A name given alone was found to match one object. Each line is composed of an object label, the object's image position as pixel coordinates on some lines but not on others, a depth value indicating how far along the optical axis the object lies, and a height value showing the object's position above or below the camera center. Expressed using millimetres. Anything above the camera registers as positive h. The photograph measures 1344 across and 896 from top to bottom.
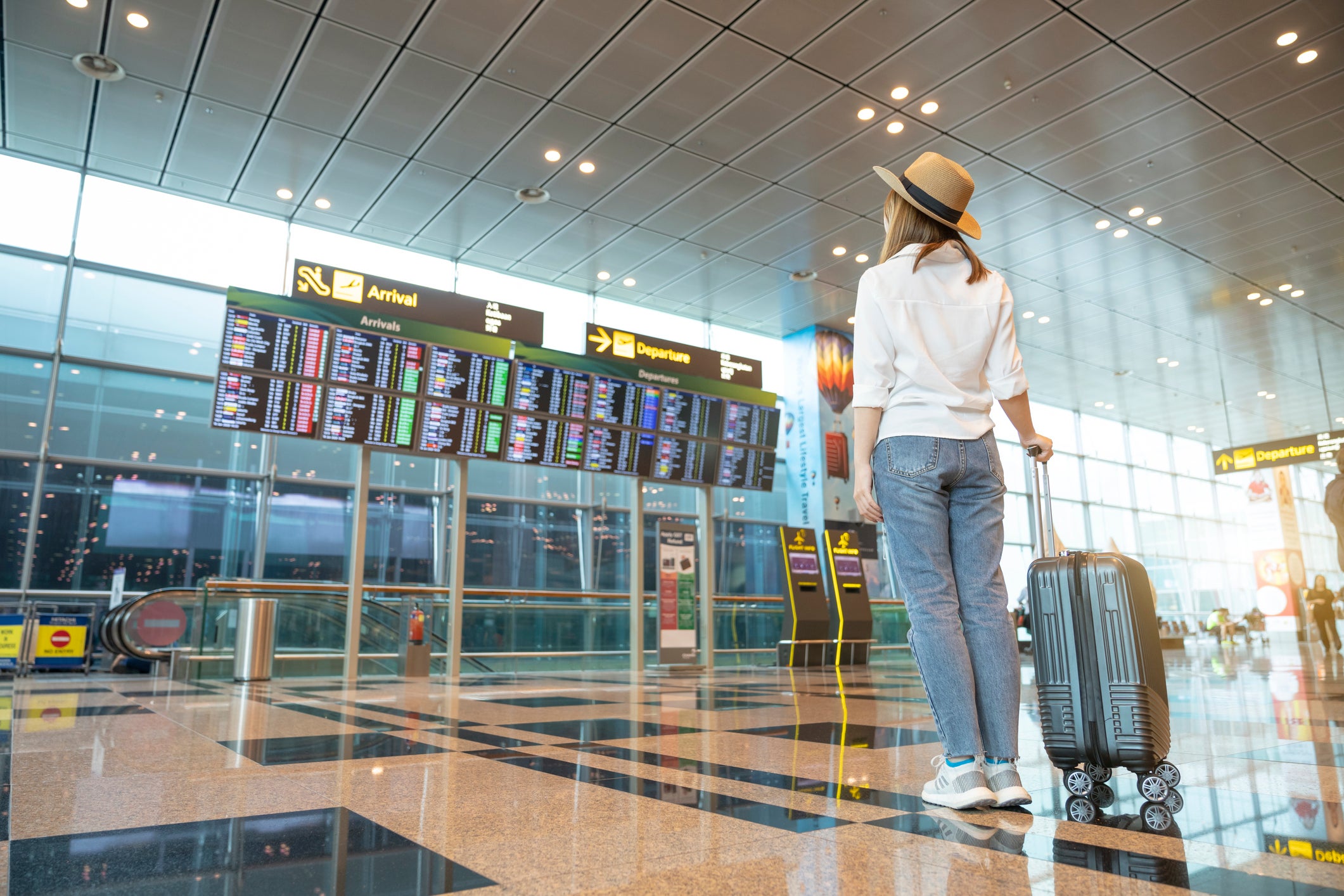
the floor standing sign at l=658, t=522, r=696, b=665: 10898 +56
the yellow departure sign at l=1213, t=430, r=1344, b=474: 16047 +2773
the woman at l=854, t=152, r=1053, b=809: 1973 +361
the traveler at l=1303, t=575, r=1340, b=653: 12773 -248
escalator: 8133 -254
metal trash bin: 7711 -364
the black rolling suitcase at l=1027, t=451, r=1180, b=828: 1867 -170
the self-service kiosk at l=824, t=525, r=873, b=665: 11641 -81
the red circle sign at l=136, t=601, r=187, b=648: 9523 -261
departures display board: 7766 +2020
